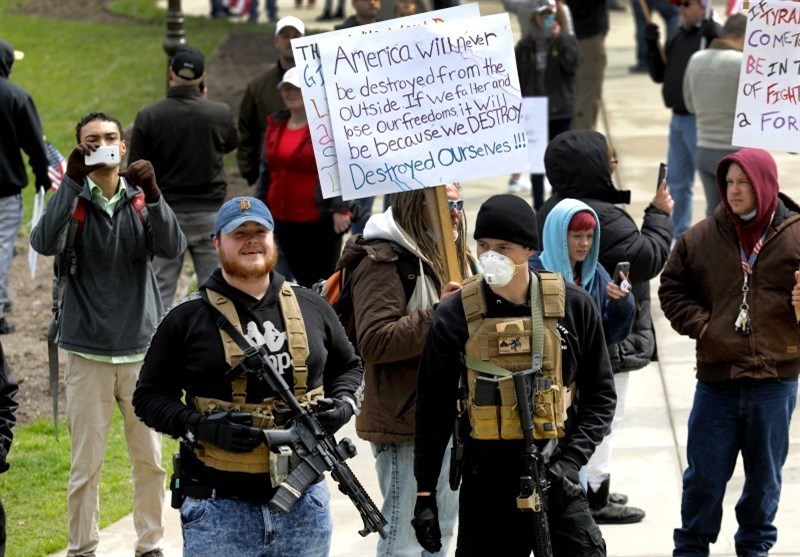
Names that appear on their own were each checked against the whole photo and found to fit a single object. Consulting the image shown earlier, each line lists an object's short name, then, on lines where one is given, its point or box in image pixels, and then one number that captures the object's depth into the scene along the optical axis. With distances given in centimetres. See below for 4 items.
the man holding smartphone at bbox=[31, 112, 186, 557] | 1271
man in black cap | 1817
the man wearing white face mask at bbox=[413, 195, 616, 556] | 1011
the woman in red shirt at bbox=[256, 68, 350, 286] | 1837
